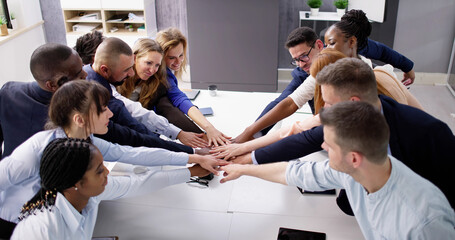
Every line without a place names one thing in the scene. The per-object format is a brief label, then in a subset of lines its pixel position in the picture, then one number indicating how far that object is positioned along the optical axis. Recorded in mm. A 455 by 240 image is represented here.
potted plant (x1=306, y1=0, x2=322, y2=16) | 4469
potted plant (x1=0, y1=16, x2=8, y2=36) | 4617
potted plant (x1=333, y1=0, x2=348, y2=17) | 4422
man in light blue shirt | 1200
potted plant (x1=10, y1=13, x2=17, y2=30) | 4953
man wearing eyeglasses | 2297
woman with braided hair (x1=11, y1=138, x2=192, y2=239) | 1296
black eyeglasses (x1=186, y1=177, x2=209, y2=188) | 1943
